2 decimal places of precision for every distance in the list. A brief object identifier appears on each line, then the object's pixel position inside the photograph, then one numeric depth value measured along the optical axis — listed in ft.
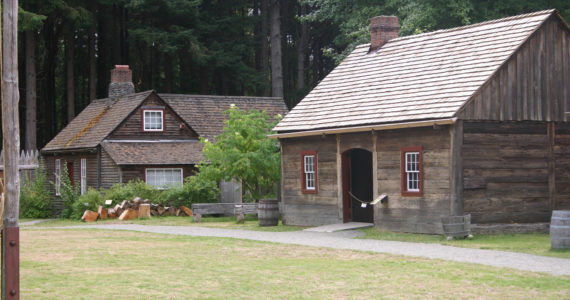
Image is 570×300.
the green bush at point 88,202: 111.96
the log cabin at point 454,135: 72.33
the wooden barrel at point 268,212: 88.94
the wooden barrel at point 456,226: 68.08
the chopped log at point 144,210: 108.27
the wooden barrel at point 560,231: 57.77
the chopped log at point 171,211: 112.57
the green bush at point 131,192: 111.55
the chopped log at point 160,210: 111.45
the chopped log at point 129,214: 106.83
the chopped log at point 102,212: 108.68
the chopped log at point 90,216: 107.96
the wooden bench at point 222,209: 96.84
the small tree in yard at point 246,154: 97.09
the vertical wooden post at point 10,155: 33.40
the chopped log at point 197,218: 100.78
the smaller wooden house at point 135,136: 119.03
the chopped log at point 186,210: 113.09
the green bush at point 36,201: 123.34
